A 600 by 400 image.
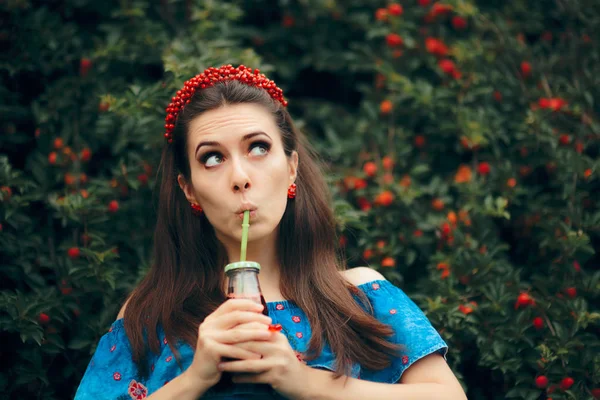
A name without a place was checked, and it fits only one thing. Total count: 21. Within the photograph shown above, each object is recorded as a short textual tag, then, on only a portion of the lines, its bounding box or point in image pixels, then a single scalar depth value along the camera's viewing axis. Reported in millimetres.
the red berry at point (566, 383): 2592
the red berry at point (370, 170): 3344
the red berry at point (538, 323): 2764
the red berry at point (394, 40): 3576
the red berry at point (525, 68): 3545
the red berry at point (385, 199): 3191
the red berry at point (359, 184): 3326
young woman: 2086
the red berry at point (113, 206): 3090
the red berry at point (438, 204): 3273
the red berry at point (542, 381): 2623
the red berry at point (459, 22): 3693
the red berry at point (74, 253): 2924
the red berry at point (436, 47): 3594
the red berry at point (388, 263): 3043
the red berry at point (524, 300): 2812
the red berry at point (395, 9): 3574
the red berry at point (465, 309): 2781
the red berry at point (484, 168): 3367
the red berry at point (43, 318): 2719
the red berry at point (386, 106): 3535
